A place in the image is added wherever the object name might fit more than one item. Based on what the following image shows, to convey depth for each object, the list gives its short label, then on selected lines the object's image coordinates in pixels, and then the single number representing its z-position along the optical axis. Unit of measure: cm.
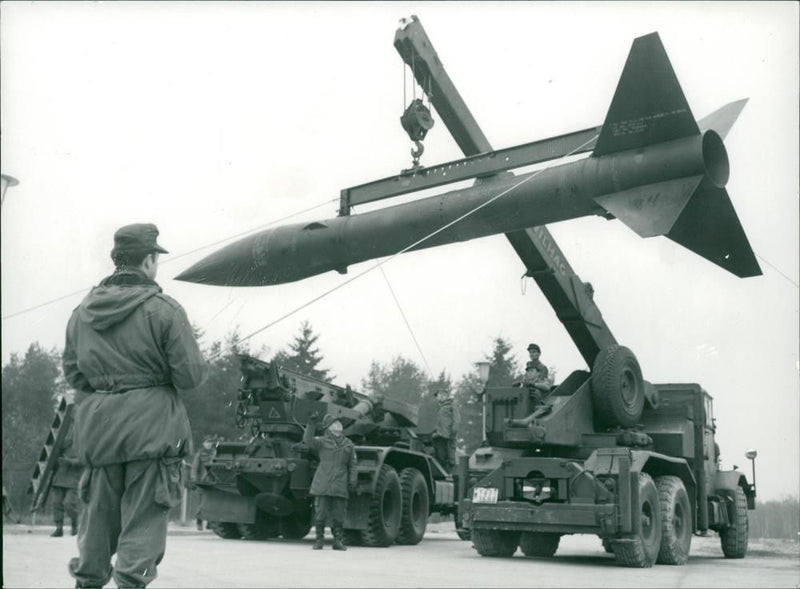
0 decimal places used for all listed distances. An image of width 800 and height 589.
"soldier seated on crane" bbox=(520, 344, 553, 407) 1015
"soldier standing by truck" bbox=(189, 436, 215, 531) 1259
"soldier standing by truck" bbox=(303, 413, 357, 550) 1092
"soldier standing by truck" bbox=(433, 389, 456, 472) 1429
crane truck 740
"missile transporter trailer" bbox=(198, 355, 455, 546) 1156
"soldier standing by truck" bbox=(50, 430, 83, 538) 1203
